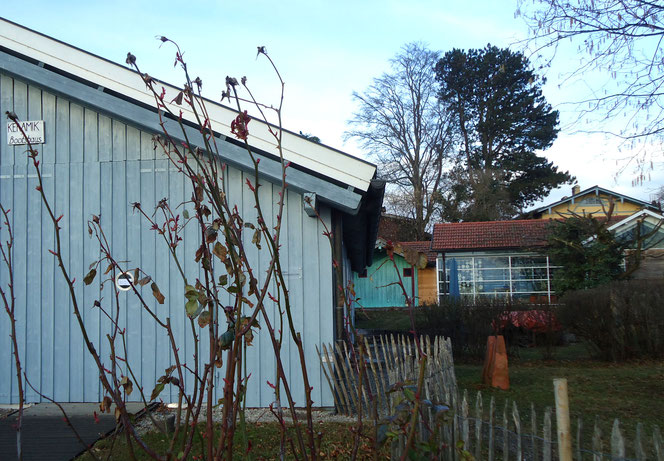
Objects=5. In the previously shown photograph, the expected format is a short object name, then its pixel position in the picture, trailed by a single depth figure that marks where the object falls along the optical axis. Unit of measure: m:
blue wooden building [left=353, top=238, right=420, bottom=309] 31.39
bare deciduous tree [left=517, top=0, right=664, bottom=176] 6.69
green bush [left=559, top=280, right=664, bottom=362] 11.47
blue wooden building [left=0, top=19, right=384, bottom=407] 7.11
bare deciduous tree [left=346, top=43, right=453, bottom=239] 36.84
